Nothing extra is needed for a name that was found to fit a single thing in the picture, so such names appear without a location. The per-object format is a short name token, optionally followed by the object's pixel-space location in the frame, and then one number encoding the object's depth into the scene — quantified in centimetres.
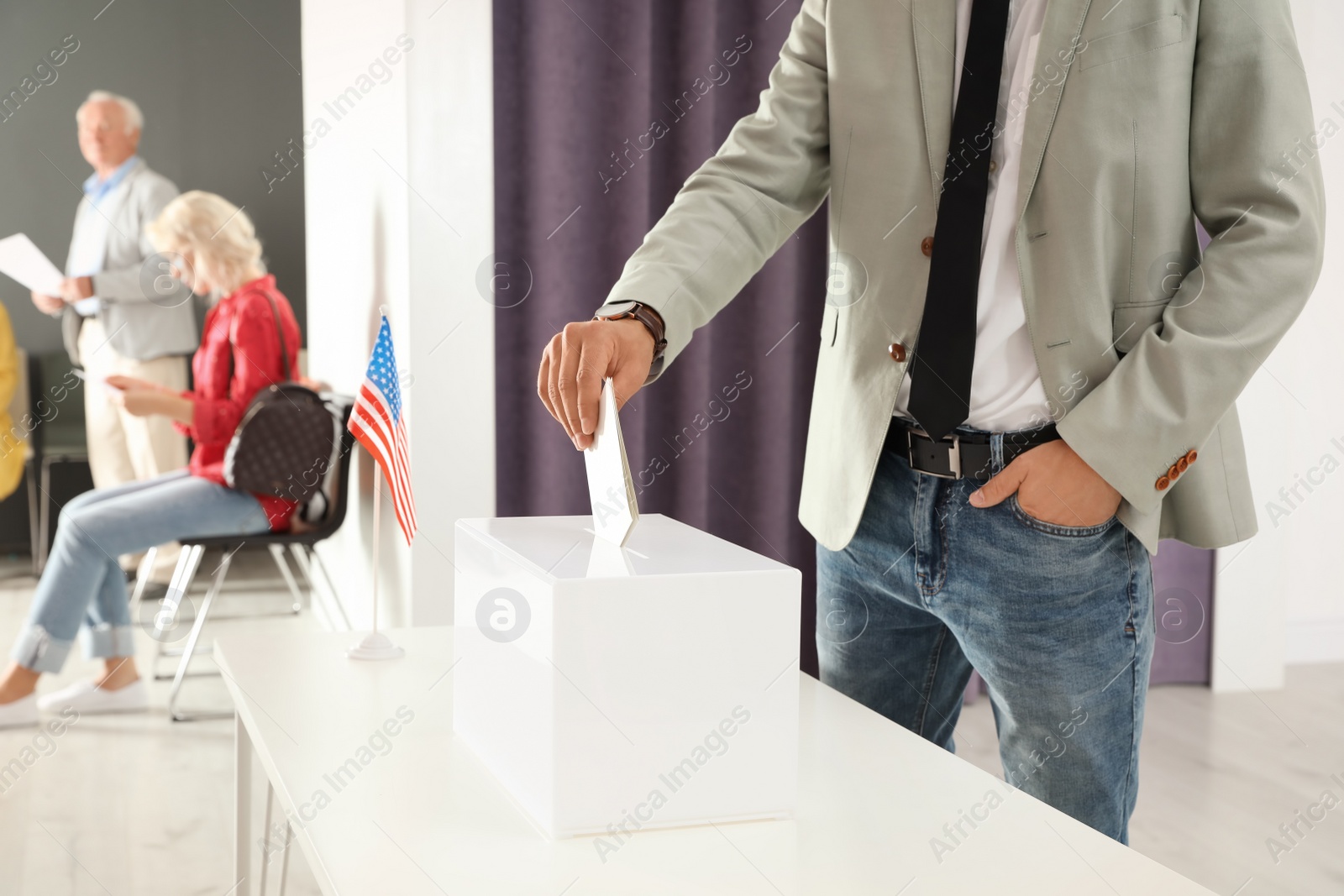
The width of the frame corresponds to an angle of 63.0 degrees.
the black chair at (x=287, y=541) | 281
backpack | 279
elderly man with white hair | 399
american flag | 185
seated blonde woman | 269
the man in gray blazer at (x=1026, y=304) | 93
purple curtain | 221
